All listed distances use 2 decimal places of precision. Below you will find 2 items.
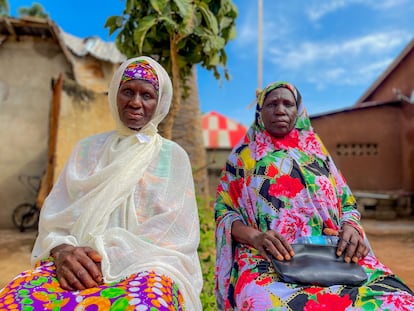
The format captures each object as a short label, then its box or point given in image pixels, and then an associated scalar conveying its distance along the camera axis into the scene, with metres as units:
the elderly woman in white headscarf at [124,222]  1.46
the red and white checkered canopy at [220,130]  14.65
